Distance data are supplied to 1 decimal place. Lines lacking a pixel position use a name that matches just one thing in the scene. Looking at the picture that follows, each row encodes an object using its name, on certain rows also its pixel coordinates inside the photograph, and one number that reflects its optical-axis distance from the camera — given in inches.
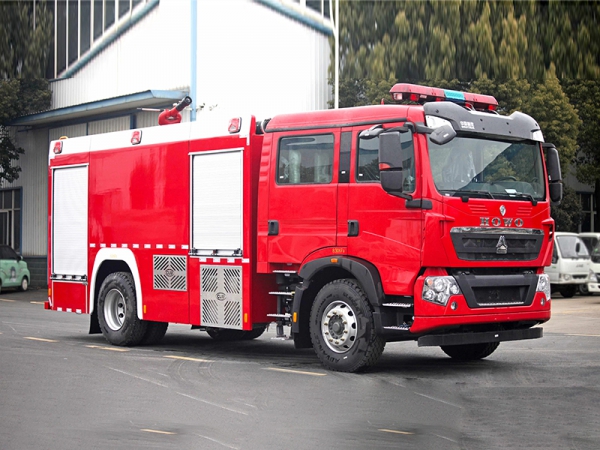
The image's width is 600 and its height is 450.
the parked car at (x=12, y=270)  1293.1
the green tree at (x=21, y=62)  1409.9
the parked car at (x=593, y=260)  1194.6
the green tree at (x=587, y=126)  1518.2
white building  1181.1
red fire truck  453.7
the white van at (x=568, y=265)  1218.6
